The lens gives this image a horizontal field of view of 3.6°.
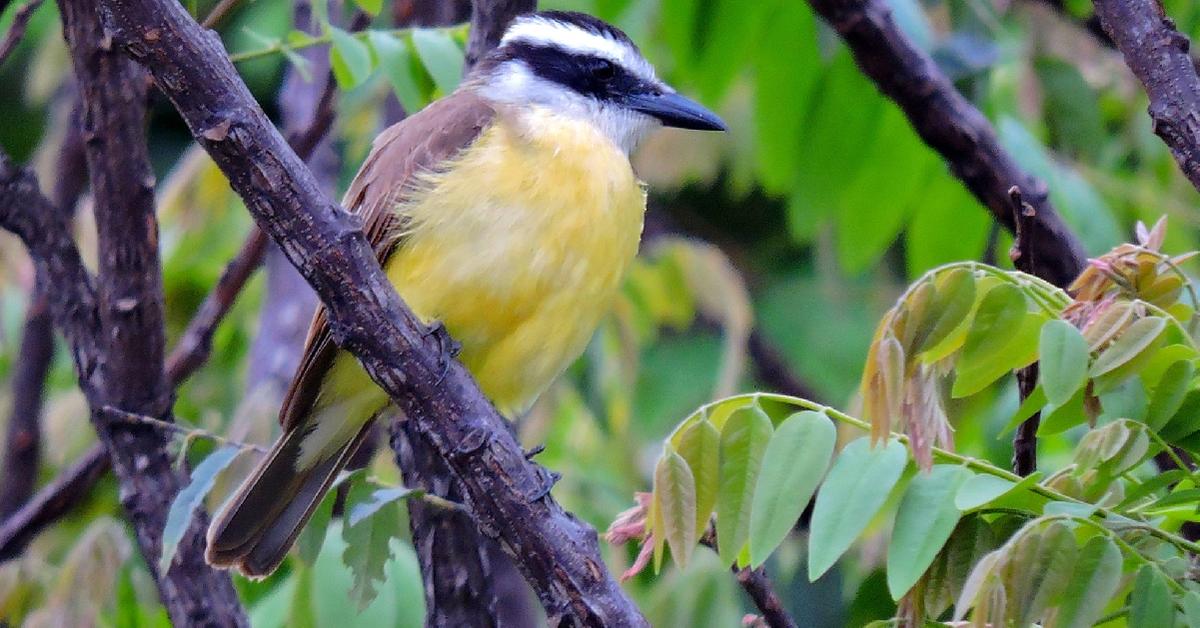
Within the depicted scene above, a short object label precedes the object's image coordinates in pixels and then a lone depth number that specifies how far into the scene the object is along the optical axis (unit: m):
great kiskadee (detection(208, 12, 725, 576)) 5.66
